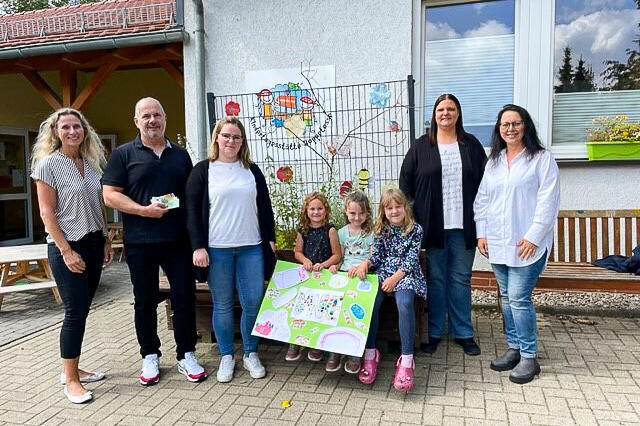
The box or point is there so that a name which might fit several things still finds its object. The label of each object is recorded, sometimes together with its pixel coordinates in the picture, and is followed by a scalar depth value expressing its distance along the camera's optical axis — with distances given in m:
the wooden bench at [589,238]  4.34
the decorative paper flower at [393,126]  5.02
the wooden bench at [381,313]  3.50
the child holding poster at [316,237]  3.40
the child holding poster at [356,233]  3.35
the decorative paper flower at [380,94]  5.12
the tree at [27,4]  28.34
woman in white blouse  3.00
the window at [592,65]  4.89
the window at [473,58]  5.07
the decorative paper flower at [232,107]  5.57
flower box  4.64
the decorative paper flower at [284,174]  5.23
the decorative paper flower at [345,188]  4.71
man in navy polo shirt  3.00
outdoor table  5.10
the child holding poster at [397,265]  3.10
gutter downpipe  5.60
